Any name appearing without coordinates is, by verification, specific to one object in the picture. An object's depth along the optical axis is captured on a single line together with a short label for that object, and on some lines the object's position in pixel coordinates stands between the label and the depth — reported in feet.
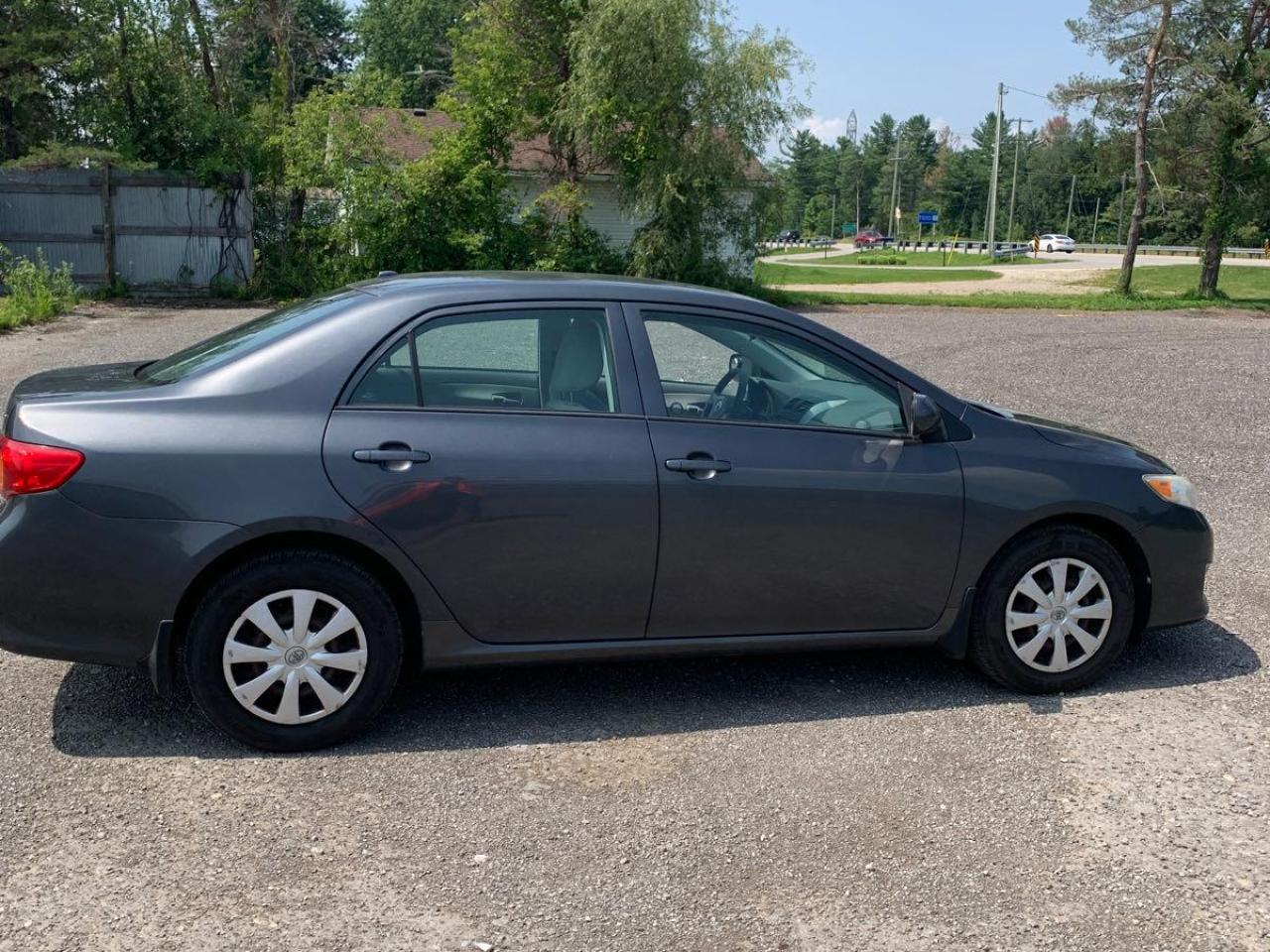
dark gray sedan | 13.80
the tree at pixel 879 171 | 414.41
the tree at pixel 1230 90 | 100.32
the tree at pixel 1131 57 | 101.35
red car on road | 347.77
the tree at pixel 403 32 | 253.44
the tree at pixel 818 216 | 413.80
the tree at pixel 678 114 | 87.35
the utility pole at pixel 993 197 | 216.25
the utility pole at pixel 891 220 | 374.14
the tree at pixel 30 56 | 81.41
